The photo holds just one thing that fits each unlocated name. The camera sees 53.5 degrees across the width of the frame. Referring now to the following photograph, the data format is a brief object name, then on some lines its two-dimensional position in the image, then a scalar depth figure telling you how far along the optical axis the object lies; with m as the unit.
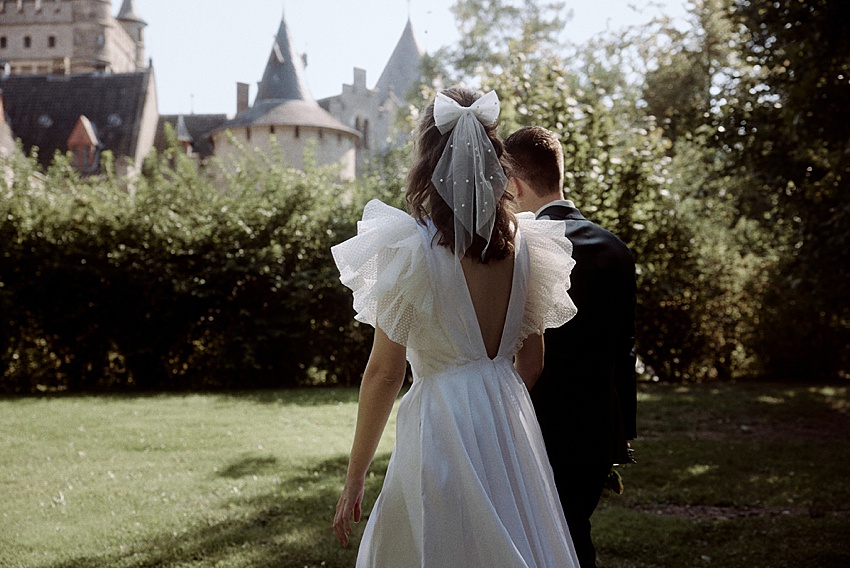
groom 3.54
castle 41.62
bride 2.75
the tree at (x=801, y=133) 8.68
